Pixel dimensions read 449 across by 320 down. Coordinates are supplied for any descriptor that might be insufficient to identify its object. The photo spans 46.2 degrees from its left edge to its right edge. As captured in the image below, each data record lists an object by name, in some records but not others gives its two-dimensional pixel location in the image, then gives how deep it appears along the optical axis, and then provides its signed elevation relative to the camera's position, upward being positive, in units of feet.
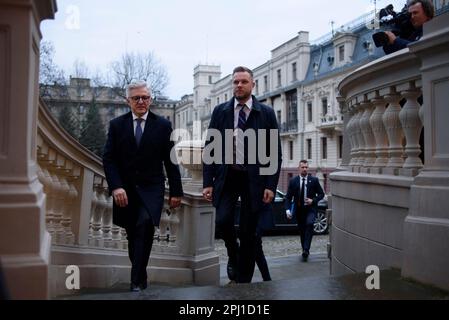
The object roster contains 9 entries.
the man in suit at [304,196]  35.68 -1.57
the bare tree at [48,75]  112.02 +22.93
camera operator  15.88 +4.68
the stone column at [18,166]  8.64 +0.14
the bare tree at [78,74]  140.54 +26.99
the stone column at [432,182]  11.34 -0.21
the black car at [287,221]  52.08 -4.75
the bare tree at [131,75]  143.02 +27.06
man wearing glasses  15.10 +0.14
